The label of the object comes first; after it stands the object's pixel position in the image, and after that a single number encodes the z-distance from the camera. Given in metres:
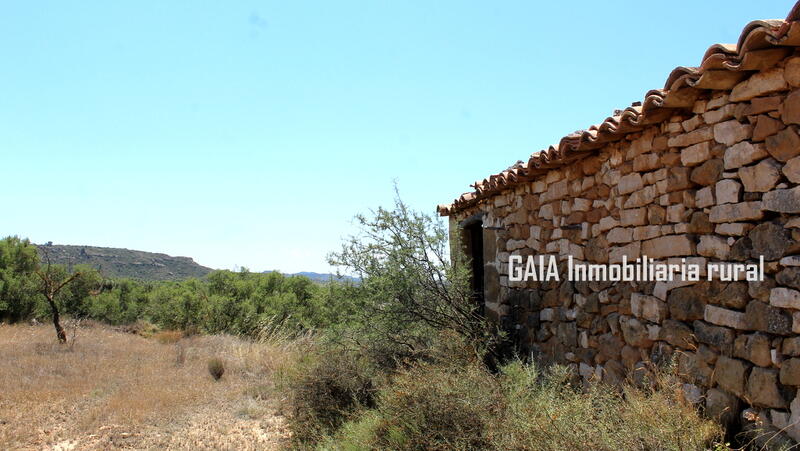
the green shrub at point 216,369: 8.66
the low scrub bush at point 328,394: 5.74
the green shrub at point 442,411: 3.68
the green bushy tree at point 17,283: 14.98
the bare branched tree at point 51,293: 11.02
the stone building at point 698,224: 2.93
